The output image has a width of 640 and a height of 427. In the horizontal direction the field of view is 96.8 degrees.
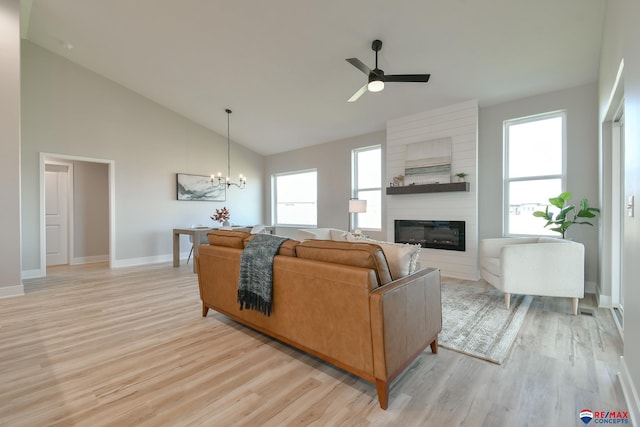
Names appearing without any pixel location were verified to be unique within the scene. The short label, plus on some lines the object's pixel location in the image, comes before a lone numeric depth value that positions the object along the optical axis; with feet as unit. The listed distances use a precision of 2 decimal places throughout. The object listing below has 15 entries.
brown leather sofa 5.24
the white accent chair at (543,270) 9.81
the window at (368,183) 19.71
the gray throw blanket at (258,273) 7.13
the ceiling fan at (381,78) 10.52
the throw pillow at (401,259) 6.31
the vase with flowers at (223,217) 20.52
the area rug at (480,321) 7.51
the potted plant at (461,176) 14.85
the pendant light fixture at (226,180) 23.59
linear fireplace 15.40
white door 19.71
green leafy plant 11.54
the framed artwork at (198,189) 21.57
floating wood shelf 14.85
